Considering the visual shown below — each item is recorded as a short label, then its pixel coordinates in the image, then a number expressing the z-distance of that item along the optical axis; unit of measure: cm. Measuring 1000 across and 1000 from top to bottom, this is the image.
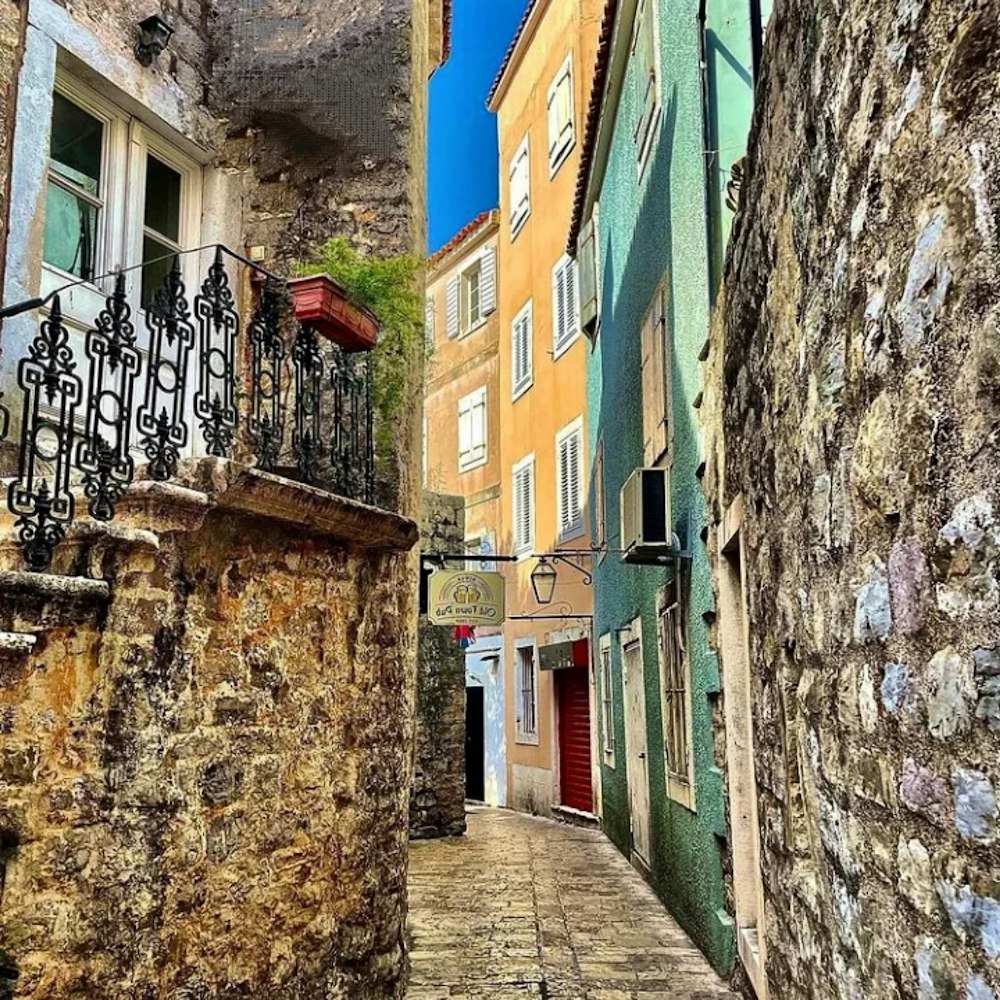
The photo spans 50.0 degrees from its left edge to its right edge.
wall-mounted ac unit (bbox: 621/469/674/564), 754
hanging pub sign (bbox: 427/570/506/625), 1062
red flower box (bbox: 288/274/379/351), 558
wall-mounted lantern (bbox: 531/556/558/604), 1505
